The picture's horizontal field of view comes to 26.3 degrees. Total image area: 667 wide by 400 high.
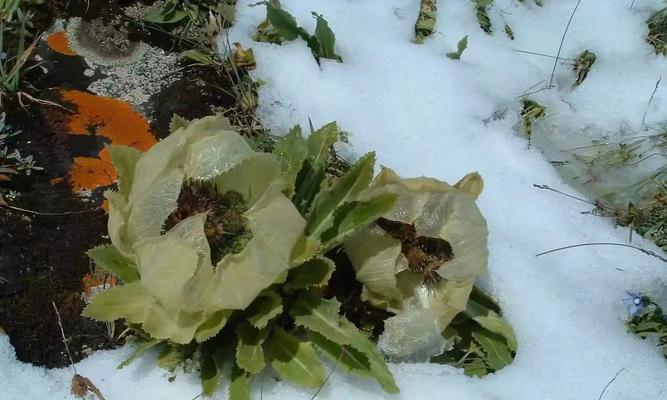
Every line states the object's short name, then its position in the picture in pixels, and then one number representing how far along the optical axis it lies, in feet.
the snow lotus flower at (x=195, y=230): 2.64
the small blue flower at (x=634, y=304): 2.99
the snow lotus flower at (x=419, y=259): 2.82
